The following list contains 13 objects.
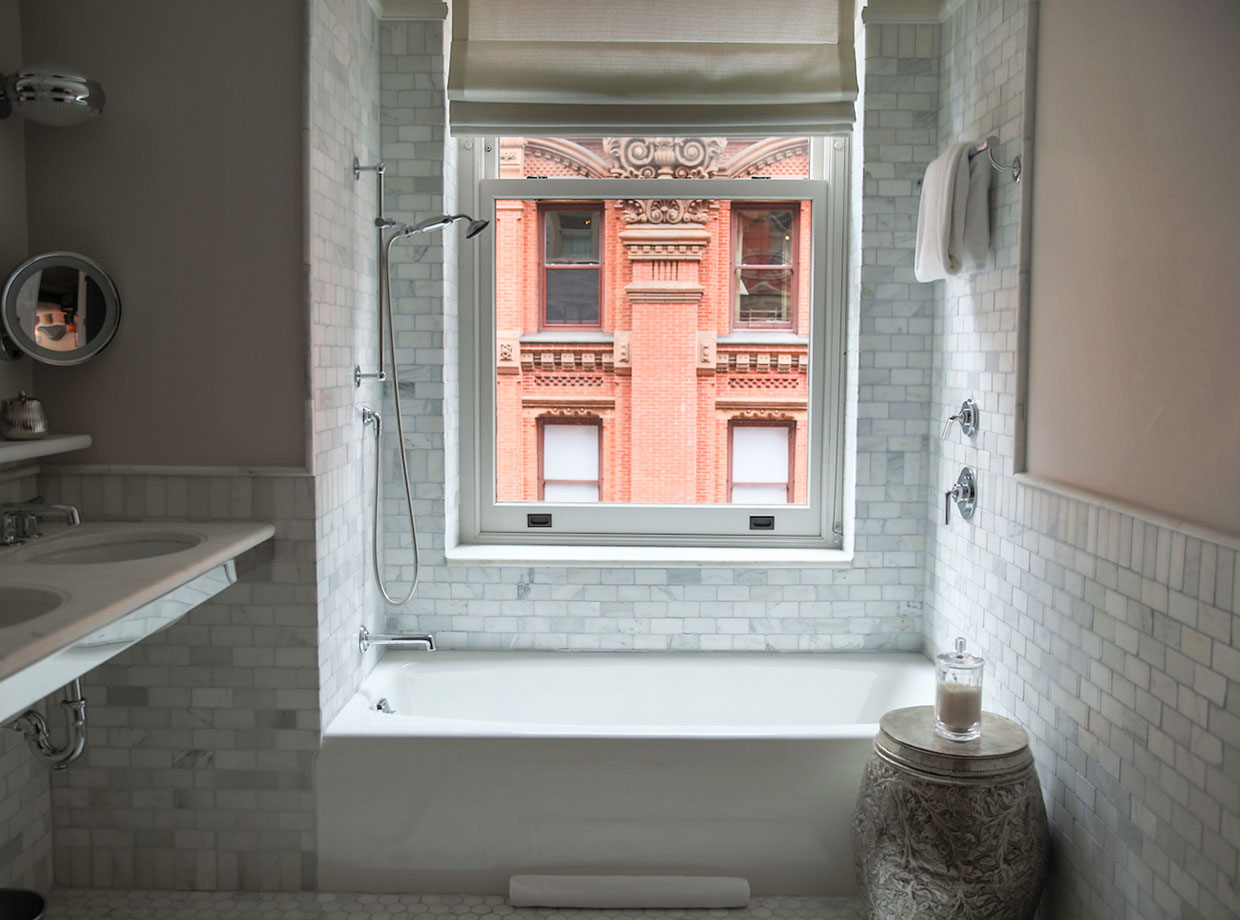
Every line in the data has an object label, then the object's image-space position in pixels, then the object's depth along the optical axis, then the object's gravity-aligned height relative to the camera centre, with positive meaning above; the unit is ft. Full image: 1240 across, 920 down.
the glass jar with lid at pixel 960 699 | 8.47 -2.38
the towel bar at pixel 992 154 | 9.22 +2.13
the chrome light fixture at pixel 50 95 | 8.52 +2.23
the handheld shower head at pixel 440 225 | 10.84 +1.58
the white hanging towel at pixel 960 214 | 9.76 +1.59
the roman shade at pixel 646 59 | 11.78 +3.52
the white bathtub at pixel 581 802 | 9.69 -3.69
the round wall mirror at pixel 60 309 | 8.89 +0.59
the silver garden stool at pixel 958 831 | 7.99 -3.25
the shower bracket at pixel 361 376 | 10.86 +0.07
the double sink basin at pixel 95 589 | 5.78 -1.34
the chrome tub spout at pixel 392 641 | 11.22 -2.67
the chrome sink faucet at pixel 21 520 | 8.38 -1.09
